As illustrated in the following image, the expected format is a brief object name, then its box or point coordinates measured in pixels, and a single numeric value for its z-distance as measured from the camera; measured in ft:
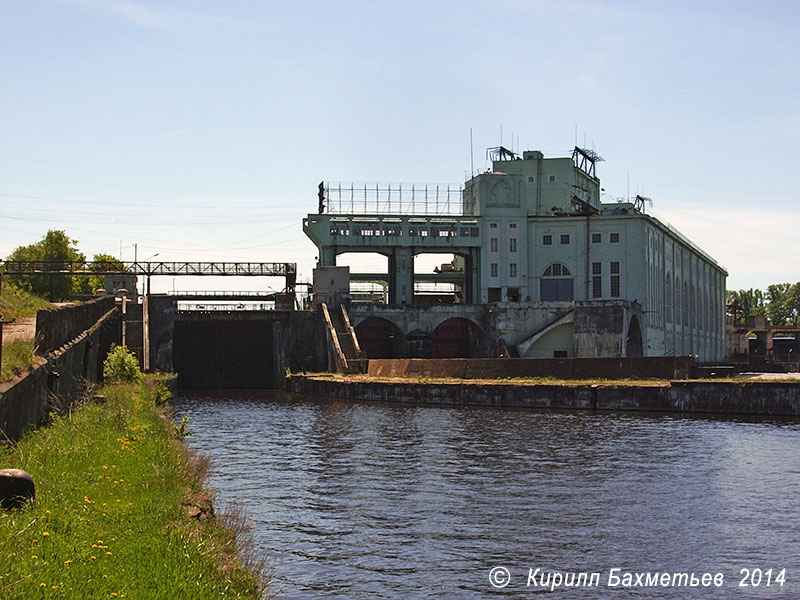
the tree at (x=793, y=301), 632.79
